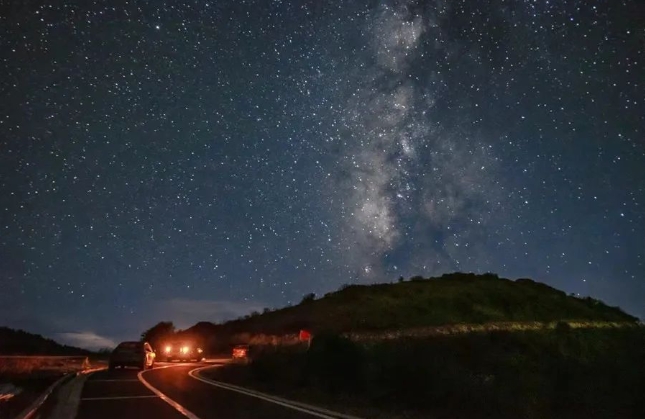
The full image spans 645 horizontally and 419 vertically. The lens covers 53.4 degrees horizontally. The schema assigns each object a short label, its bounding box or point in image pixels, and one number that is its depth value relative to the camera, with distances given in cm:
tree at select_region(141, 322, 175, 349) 9723
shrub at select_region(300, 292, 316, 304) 9431
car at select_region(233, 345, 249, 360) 4268
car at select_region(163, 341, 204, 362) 4831
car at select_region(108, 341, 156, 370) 3359
